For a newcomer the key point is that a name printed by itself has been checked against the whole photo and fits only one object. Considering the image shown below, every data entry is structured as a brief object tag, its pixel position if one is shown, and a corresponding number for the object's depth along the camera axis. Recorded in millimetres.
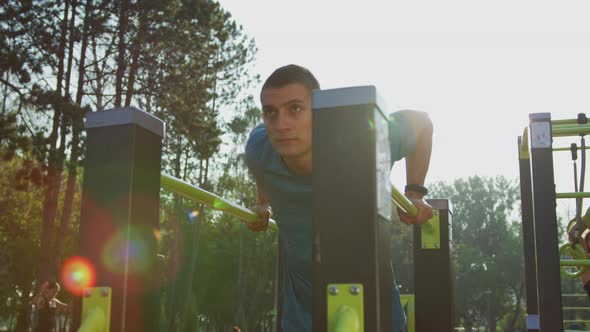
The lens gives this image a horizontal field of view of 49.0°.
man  2090
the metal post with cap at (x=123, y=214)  1401
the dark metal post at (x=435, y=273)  3025
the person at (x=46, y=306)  12352
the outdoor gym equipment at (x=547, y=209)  2537
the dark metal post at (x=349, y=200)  1217
